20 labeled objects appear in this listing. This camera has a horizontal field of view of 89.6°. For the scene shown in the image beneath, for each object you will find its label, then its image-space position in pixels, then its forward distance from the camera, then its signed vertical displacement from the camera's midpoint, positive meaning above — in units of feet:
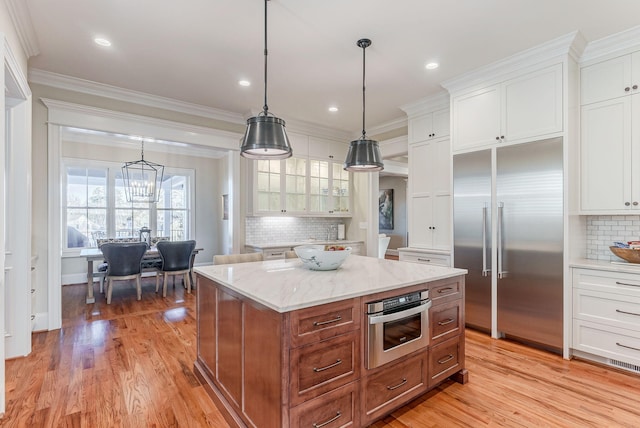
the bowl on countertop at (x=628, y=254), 8.87 -1.15
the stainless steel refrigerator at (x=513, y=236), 9.54 -0.76
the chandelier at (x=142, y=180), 19.44 +2.25
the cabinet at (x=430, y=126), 13.33 +3.77
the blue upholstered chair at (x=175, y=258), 17.02 -2.44
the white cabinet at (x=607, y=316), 8.36 -2.81
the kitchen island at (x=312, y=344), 4.98 -2.39
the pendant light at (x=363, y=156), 8.78 +1.57
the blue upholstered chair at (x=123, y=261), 15.31 -2.31
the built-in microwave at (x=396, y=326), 5.89 -2.23
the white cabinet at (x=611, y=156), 8.90 +1.64
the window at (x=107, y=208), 19.67 +0.37
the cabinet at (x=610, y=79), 8.96 +3.89
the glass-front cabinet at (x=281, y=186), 16.20 +1.42
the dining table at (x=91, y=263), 15.46 -2.41
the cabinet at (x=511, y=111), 9.61 +3.35
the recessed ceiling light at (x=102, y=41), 9.23 +4.99
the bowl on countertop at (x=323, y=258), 7.61 -1.06
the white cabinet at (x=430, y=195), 13.15 +0.77
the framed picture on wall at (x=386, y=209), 31.35 +0.40
